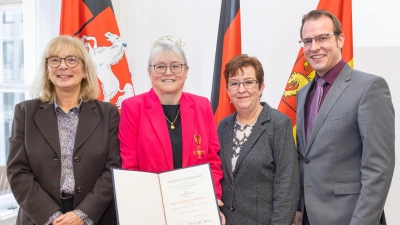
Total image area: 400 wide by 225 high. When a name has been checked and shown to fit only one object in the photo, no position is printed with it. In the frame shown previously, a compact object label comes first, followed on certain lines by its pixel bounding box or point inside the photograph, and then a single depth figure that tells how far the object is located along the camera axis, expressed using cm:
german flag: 299
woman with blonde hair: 177
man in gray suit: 166
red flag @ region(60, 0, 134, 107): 275
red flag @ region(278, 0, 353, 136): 267
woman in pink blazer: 194
